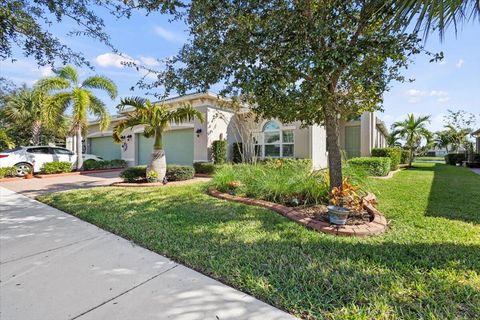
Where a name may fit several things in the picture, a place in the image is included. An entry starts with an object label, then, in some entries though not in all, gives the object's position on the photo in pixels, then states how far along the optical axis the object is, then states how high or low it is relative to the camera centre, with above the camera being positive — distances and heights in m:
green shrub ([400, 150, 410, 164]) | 19.06 -0.28
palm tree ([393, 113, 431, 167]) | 17.64 +1.65
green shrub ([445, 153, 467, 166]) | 21.76 -0.45
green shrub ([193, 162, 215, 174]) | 12.34 -0.63
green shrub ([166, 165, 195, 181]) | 10.48 -0.75
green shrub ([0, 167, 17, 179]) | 11.95 -0.75
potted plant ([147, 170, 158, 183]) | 9.62 -0.80
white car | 12.86 -0.05
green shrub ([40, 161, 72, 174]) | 13.51 -0.62
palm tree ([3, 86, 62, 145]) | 18.61 +3.57
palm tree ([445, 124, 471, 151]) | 24.10 +1.73
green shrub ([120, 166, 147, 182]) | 9.88 -0.75
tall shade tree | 3.96 +1.77
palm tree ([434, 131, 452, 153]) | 26.60 +1.55
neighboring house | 21.91 +1.21
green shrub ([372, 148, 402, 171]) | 14.12 +0.02
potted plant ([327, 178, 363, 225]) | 4.35 -0.93
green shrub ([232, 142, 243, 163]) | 14.41 +0.03
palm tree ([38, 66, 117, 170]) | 13.83 +3.28
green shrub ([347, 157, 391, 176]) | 11.03 -0.46
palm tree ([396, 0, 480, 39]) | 2.74 +1.61
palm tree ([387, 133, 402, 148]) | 19.08 +1.05
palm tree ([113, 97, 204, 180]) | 9.41 +1.40
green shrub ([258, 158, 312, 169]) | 7.71 -0.31
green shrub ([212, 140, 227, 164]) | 13.51 +0.20
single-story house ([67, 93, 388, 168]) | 13.59 +1.04
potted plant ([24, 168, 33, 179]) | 12.60 -0.91
